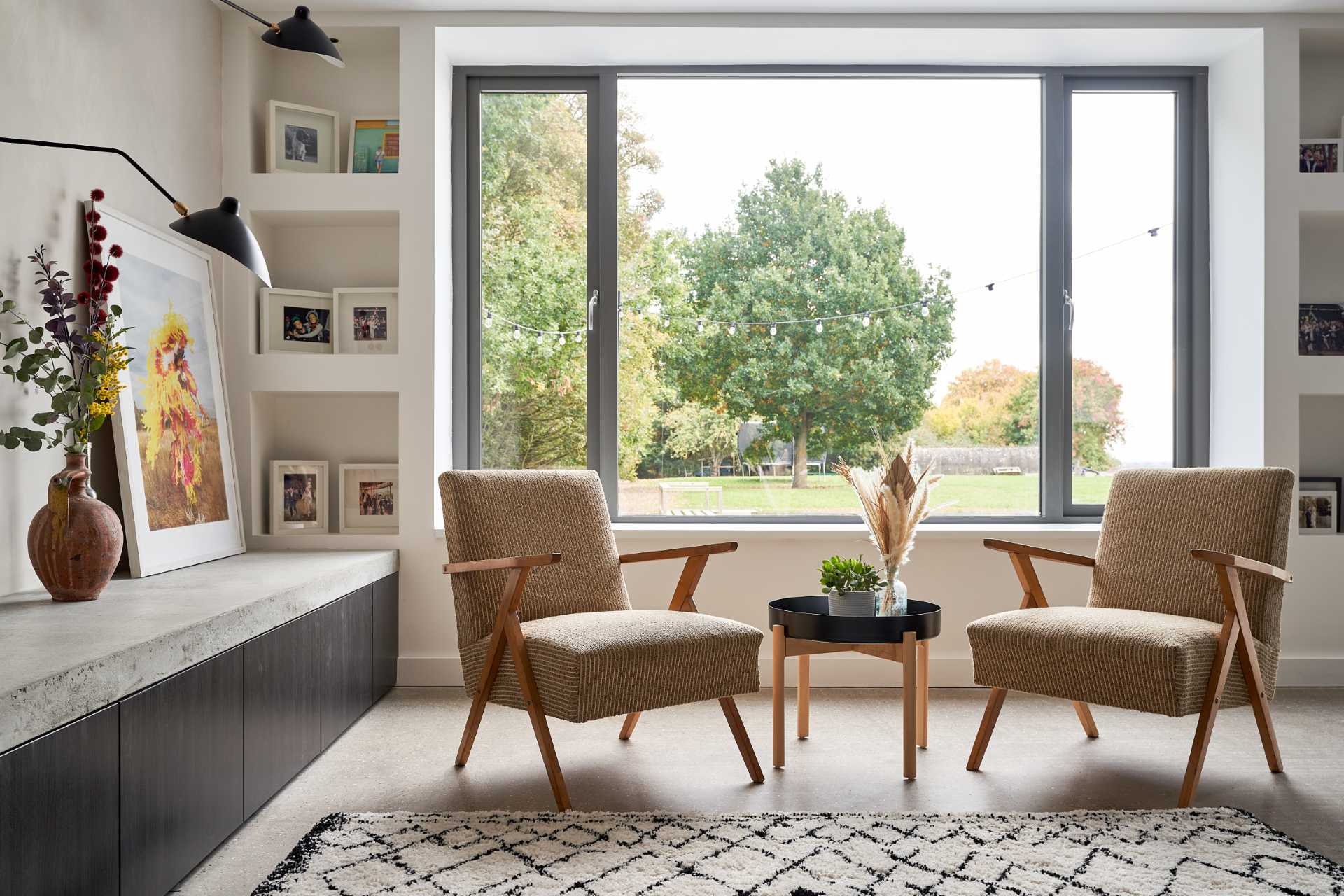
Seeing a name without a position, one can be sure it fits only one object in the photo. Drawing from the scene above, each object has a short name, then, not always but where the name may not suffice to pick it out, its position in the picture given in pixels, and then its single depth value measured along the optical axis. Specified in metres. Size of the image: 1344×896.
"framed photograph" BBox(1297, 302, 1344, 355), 4.02
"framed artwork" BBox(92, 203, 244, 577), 2.84
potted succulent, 2.80
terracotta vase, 2.31
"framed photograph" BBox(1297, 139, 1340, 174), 3.99
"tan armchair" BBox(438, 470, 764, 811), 2.42
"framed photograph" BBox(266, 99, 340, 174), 3.83
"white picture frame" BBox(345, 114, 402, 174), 3.96
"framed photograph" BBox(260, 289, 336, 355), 3.82
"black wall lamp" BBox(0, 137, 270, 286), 2.35
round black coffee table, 2.63
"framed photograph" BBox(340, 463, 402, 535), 3.91
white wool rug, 1.95
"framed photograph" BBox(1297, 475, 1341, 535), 3.94
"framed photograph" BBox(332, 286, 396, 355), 3.95
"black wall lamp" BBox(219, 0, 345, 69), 2.98
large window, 4.15
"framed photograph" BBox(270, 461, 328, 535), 3.81
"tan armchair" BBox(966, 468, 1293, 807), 2.46
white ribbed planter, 2.80
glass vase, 2.85
